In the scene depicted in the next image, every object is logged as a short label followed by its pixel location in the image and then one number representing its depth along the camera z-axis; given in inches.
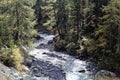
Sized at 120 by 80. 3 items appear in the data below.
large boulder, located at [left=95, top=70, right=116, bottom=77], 1279.4
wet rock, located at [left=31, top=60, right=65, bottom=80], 1312.7
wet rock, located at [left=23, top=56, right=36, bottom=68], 1487.9
